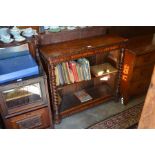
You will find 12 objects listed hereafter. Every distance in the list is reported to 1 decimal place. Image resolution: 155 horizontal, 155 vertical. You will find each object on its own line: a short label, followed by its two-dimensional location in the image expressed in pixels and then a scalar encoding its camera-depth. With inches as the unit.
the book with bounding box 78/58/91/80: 77.5
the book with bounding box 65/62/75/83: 74.8
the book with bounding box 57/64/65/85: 73.0
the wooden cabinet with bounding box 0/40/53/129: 58.3
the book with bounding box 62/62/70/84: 73.6
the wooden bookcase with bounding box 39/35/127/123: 65.3
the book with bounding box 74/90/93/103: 86.5
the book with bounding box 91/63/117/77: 82.8
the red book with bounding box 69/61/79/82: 75.1
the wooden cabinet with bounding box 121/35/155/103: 78.6
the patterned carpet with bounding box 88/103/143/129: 77.9
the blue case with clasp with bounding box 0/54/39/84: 55.6
